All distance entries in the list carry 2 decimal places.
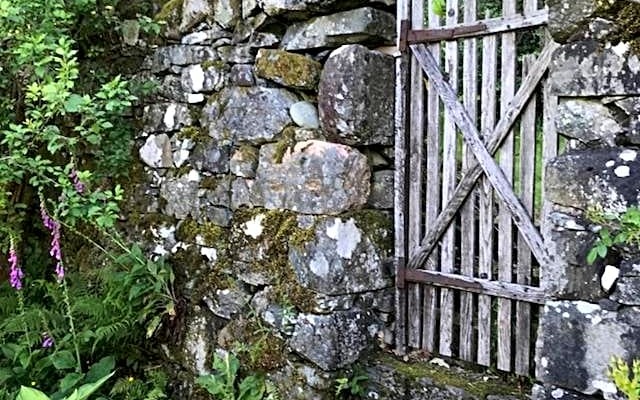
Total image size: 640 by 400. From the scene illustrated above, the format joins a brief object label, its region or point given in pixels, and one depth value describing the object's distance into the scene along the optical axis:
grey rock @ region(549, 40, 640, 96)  2.03
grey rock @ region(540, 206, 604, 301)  2.11
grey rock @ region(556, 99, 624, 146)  2.08
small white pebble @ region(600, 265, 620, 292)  2.06
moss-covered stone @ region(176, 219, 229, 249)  3.97
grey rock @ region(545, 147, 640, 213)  2.03
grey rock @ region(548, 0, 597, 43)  2.13
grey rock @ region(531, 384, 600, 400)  2.13
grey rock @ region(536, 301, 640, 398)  2.04
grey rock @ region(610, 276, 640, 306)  2.02
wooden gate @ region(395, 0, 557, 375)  2.95
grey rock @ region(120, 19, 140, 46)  4.57
